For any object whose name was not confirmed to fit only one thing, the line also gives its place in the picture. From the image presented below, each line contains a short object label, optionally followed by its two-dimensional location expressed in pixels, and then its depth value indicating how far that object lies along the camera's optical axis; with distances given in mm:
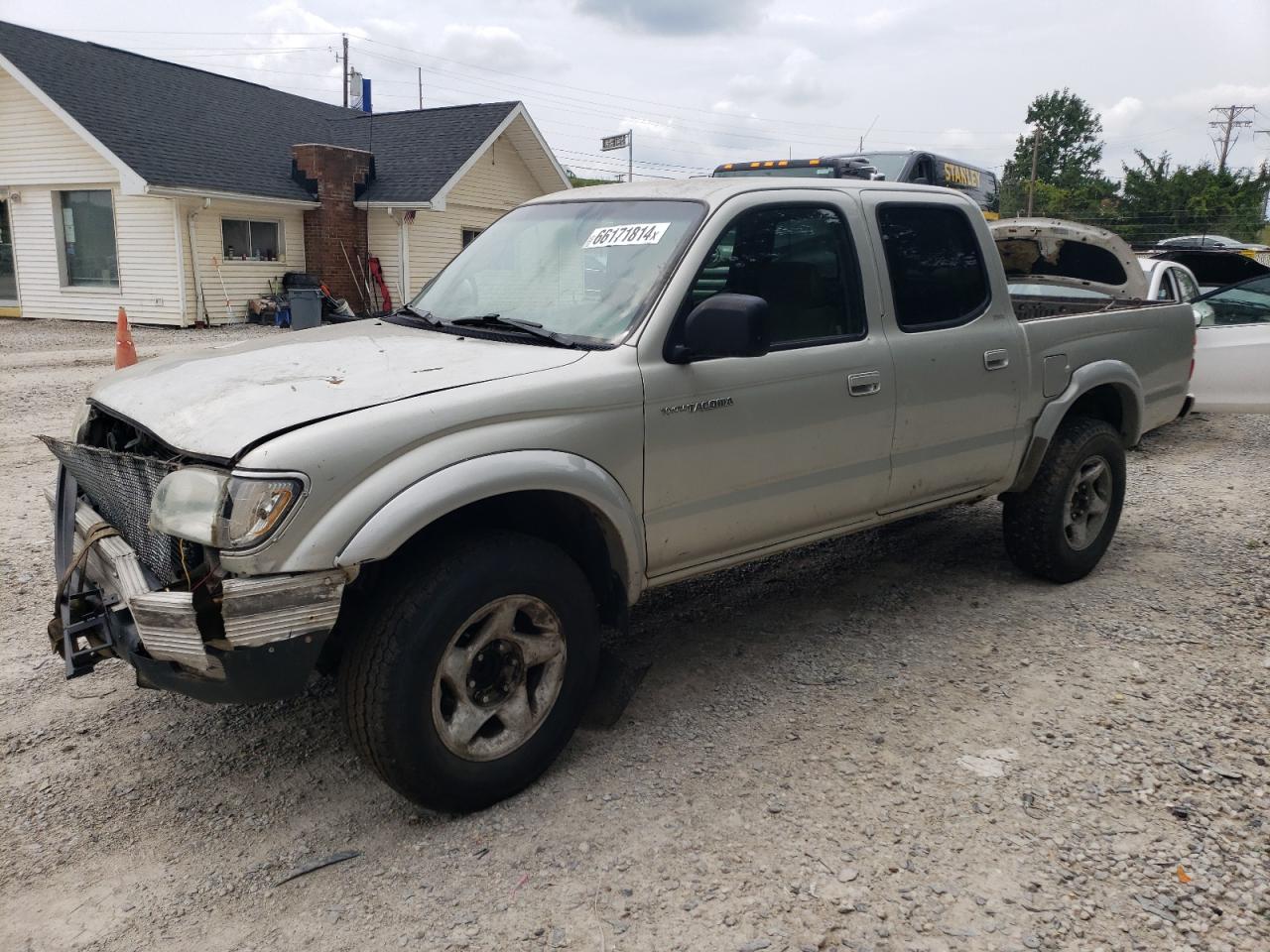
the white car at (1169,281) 9453
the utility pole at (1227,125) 63312
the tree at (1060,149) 76250
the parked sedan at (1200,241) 24855
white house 18703
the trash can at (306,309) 18406
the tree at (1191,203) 44406
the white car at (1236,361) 8578
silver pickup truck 2746
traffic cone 10355
